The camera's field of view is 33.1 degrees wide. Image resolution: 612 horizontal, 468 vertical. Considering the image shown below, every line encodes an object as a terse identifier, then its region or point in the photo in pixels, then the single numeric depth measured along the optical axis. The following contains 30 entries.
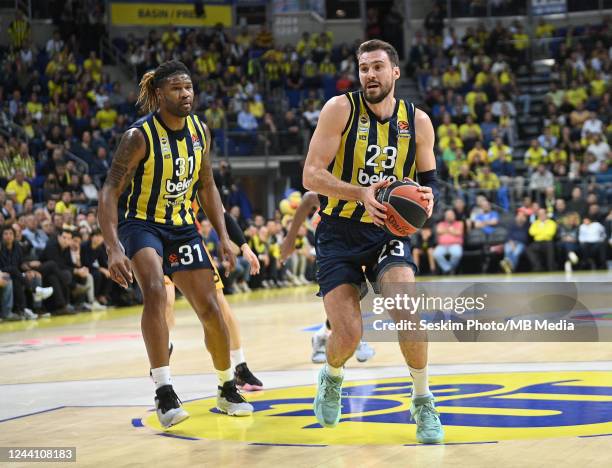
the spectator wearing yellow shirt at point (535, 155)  24.84
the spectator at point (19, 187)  18.22
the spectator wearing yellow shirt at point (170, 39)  27.78
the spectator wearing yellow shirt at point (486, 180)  23.30
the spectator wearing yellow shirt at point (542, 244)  21.97
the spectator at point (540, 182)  23.05
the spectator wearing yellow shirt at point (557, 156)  24.61
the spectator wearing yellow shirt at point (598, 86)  27.19
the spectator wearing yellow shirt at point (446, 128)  25.09
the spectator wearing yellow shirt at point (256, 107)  26.12
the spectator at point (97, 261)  16.16
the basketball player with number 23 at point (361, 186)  5.76
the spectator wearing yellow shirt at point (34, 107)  22.39
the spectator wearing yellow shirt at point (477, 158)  24.06
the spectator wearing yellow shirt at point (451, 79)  28.11
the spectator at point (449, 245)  21.45
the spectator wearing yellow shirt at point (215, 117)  24.86
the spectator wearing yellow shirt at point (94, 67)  25.66
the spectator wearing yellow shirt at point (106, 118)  23.88
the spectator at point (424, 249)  21.53
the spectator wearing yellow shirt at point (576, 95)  27.02
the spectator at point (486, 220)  22.05
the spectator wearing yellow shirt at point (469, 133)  25.14
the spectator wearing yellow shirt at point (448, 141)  24.70
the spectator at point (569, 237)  21.84
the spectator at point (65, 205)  17.70
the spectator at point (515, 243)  22.00
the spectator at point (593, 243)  21.58
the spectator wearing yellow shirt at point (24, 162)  19.41
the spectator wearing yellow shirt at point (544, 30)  30.20
